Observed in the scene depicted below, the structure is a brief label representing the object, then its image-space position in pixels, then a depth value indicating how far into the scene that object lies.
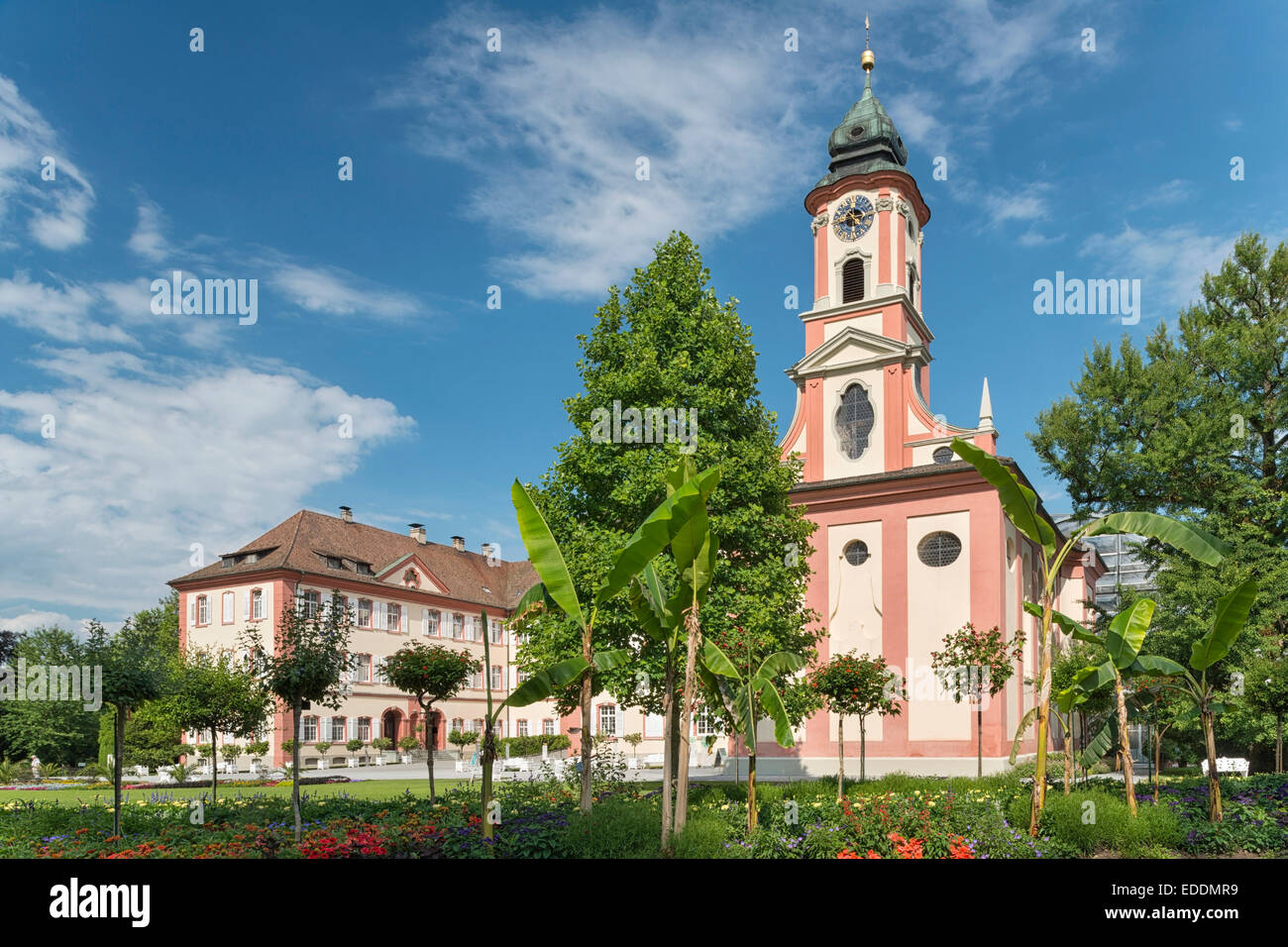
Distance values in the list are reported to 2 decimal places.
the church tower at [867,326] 35.72
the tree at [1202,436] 30.23
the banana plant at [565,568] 11.49
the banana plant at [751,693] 12.34
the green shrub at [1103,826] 12.79
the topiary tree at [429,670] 20.11
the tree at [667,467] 20.62
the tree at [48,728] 45.53
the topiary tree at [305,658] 15.34
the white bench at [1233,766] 34.44
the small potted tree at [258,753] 39.56
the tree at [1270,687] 22.12
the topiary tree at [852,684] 21.47
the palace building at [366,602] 47.06
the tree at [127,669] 15.86
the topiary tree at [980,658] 23.42
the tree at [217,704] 24.27
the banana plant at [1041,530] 12.44
